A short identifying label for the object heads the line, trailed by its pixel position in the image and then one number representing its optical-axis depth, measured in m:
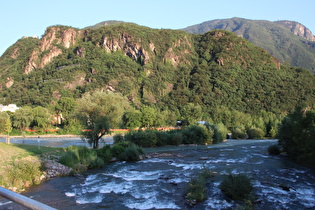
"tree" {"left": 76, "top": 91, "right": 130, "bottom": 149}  37.09
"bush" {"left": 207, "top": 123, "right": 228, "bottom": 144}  59.53
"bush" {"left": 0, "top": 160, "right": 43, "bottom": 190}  18.38
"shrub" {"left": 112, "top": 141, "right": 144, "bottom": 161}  32.59
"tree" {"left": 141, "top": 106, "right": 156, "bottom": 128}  100.18
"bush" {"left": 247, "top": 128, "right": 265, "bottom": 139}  79.19
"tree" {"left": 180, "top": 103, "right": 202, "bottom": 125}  125.03
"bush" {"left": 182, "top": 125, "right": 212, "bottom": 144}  54.91
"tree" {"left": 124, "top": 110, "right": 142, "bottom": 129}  98.19
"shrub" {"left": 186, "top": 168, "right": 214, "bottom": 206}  15.48
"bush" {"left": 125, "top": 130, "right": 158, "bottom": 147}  48.62
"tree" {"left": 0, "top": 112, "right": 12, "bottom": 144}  70.96
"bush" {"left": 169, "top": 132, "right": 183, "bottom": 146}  52.84
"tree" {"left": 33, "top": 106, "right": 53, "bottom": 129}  88.00
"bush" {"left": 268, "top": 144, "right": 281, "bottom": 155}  36.92
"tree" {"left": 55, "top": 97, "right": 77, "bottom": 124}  111.12
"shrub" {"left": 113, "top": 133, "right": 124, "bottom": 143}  48.19
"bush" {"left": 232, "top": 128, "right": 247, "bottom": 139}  78.25
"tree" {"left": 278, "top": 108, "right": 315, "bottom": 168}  27.83
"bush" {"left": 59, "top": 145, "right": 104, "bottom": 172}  25.80
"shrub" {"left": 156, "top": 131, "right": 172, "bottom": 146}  51.38
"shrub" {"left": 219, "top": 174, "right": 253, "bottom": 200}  15.87
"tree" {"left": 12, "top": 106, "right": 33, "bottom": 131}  85.75
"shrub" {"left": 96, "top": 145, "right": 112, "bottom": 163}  30.88
